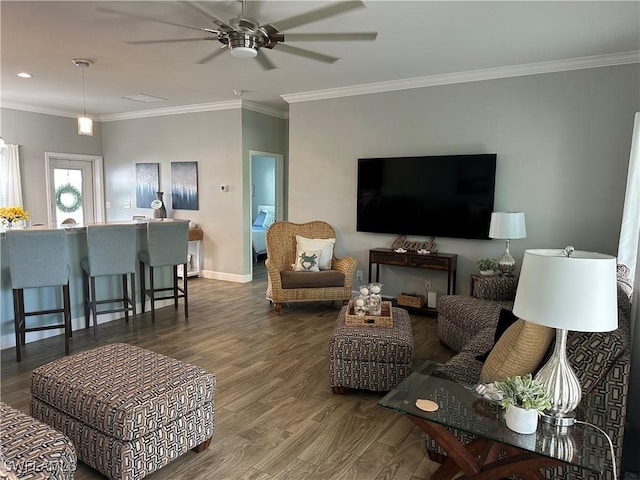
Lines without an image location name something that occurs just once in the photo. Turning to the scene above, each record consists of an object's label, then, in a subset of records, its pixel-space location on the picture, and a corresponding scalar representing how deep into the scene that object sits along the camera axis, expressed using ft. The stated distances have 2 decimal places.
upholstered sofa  5.84
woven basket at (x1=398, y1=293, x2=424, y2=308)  16.52
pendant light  14.33
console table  15.65
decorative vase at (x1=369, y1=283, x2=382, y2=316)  11.00
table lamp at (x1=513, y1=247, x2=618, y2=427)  4.95
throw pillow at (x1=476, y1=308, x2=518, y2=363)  8.39
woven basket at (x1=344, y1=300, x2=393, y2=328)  10.61
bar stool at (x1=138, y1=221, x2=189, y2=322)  15.15
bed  27.68
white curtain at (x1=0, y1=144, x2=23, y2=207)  21.56
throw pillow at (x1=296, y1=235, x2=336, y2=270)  17.63
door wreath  24.56
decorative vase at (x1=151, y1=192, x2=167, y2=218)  23.17
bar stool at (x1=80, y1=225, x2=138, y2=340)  13.30
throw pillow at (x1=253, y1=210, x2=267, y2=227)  30.20
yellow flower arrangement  14.02
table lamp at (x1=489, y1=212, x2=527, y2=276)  13.76
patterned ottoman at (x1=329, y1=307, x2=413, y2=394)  9.70
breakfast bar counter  12.41
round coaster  5.96
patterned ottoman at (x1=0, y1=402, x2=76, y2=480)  5.20
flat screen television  15.65
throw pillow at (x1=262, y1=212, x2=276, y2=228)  30.07
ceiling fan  8.82
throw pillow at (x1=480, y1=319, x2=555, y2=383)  6.11
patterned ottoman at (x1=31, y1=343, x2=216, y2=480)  6.55
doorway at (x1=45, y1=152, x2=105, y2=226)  24.08
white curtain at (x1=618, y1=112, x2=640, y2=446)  11.56
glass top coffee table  5.12
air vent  19.95
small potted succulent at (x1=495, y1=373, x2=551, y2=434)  5.23
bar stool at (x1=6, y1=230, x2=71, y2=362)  11.57
